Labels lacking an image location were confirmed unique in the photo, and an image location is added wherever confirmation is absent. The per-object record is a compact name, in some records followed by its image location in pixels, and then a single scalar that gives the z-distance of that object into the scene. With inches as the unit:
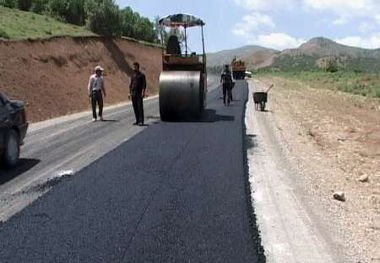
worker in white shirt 713.0
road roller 690.2
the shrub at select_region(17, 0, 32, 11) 2506.6
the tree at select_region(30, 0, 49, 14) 2491.4
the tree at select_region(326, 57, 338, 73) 3995.3
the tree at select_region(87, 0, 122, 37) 2193.7
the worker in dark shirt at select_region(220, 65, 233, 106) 973.2
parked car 390.9
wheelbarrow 913.8
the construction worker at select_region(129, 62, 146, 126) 657.6
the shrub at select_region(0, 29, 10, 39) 1381.6
